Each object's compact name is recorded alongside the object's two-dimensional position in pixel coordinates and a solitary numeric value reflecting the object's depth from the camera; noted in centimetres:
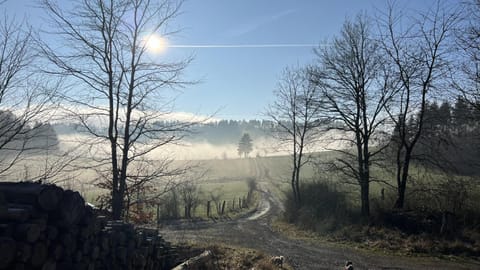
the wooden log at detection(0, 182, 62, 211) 544
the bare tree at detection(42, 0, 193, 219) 1192
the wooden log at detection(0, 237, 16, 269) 476
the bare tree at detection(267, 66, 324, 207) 2931
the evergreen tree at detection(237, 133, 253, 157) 14004
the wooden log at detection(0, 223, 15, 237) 498
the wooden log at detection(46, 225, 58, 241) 561
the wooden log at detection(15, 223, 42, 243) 512
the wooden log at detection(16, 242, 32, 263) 508
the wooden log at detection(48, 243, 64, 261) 569
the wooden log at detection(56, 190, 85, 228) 579
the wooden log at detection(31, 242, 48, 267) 532
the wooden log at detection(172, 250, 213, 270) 942
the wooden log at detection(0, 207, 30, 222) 498
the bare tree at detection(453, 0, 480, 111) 1298
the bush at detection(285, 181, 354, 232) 2238
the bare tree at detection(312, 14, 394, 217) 2180
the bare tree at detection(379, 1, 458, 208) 1986
